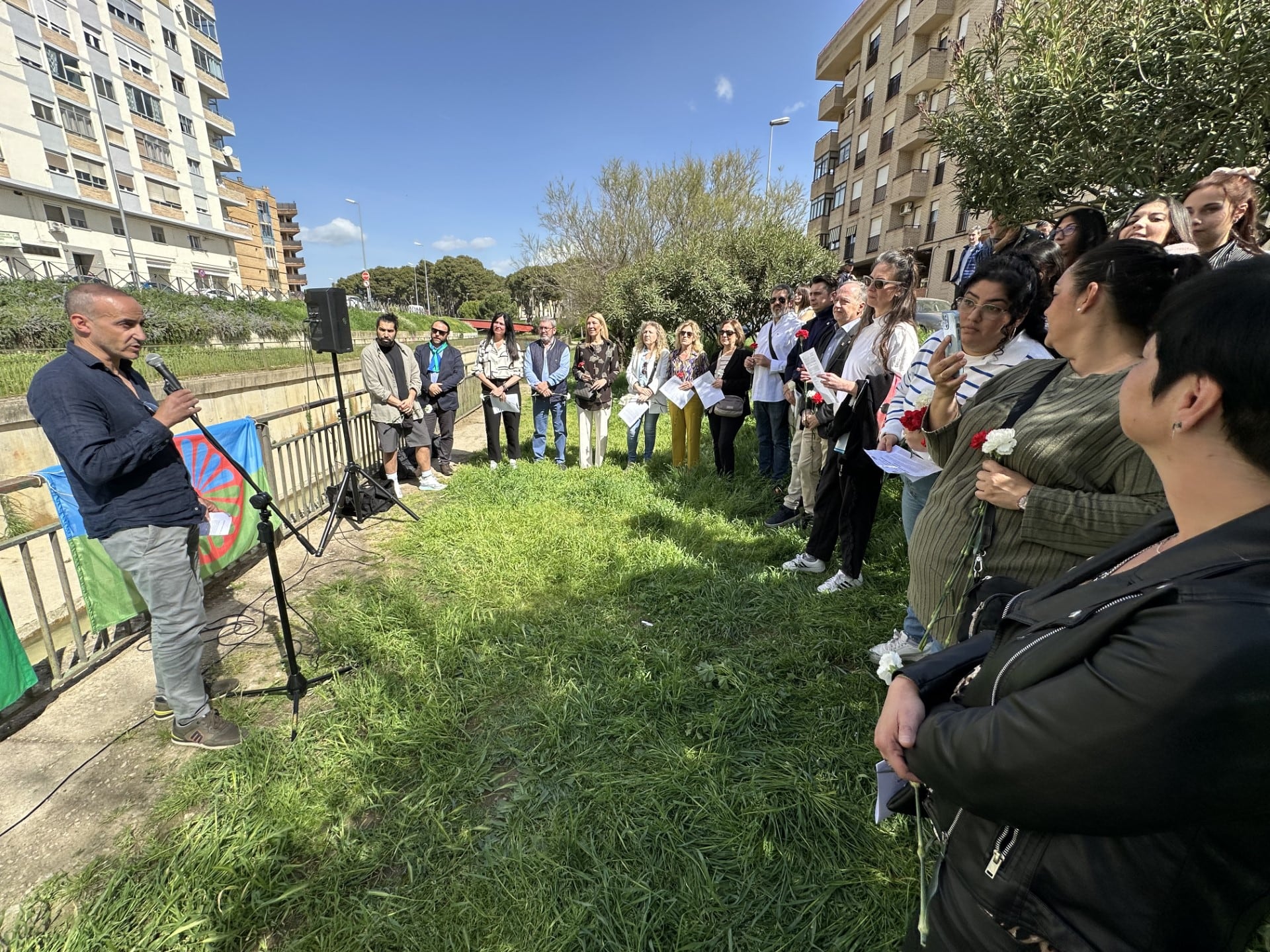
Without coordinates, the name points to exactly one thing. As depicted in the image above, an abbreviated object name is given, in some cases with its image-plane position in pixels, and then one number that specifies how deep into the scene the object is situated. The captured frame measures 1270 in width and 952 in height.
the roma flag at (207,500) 3.28
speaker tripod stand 5.37
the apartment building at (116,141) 28.97
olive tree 3.78
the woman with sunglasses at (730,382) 6.30
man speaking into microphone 2.32
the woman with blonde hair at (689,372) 6.70
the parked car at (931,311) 12.23
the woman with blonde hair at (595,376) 7.04
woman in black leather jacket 0.65
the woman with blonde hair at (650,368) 6.95
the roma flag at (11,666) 2.75
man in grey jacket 6.22
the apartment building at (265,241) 49.53
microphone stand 2.64
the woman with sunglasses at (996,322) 2.43
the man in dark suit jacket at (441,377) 7.24
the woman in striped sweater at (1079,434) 1.63
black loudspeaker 5.40
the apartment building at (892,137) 22.58
